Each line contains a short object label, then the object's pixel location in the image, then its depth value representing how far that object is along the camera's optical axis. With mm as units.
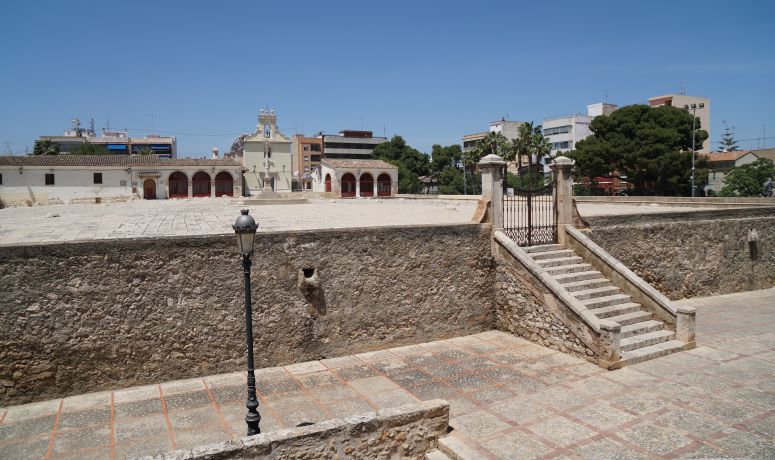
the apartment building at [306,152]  99562
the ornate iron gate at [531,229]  11156
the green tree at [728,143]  88938
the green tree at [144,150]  80112
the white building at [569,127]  79875
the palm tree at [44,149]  62850
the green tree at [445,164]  66719
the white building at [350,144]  97562
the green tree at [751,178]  39594
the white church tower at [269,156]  60125
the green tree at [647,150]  38969
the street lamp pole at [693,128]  38122
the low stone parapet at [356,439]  4984
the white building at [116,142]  83500
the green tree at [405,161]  67562
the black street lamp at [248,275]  5781
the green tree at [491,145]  46094
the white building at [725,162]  59031
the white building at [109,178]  41750
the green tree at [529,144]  41812
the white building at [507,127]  87562
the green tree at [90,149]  69625
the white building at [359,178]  52906
